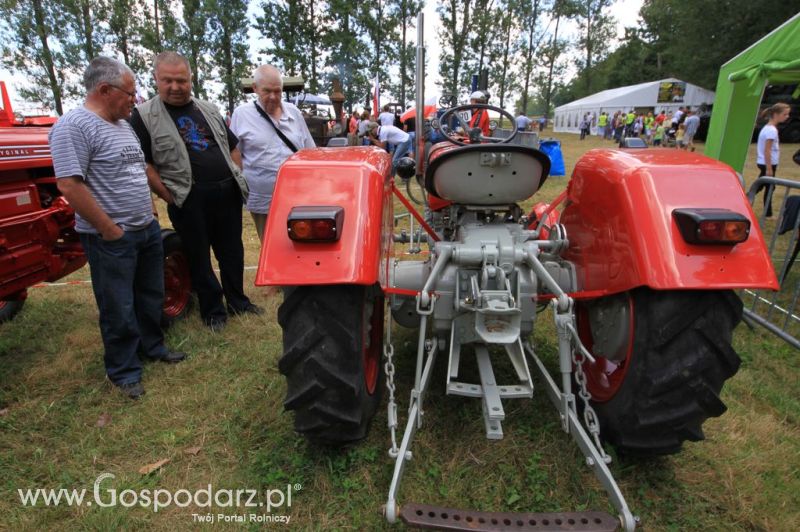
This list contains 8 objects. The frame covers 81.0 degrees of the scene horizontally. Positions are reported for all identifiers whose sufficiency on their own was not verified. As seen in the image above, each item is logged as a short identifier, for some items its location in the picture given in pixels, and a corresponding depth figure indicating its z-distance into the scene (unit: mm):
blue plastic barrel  9508
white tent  27094
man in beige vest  2910
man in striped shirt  2281
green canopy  4473
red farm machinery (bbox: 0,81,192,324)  2760
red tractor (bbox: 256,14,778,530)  1562
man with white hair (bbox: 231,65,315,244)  3279
